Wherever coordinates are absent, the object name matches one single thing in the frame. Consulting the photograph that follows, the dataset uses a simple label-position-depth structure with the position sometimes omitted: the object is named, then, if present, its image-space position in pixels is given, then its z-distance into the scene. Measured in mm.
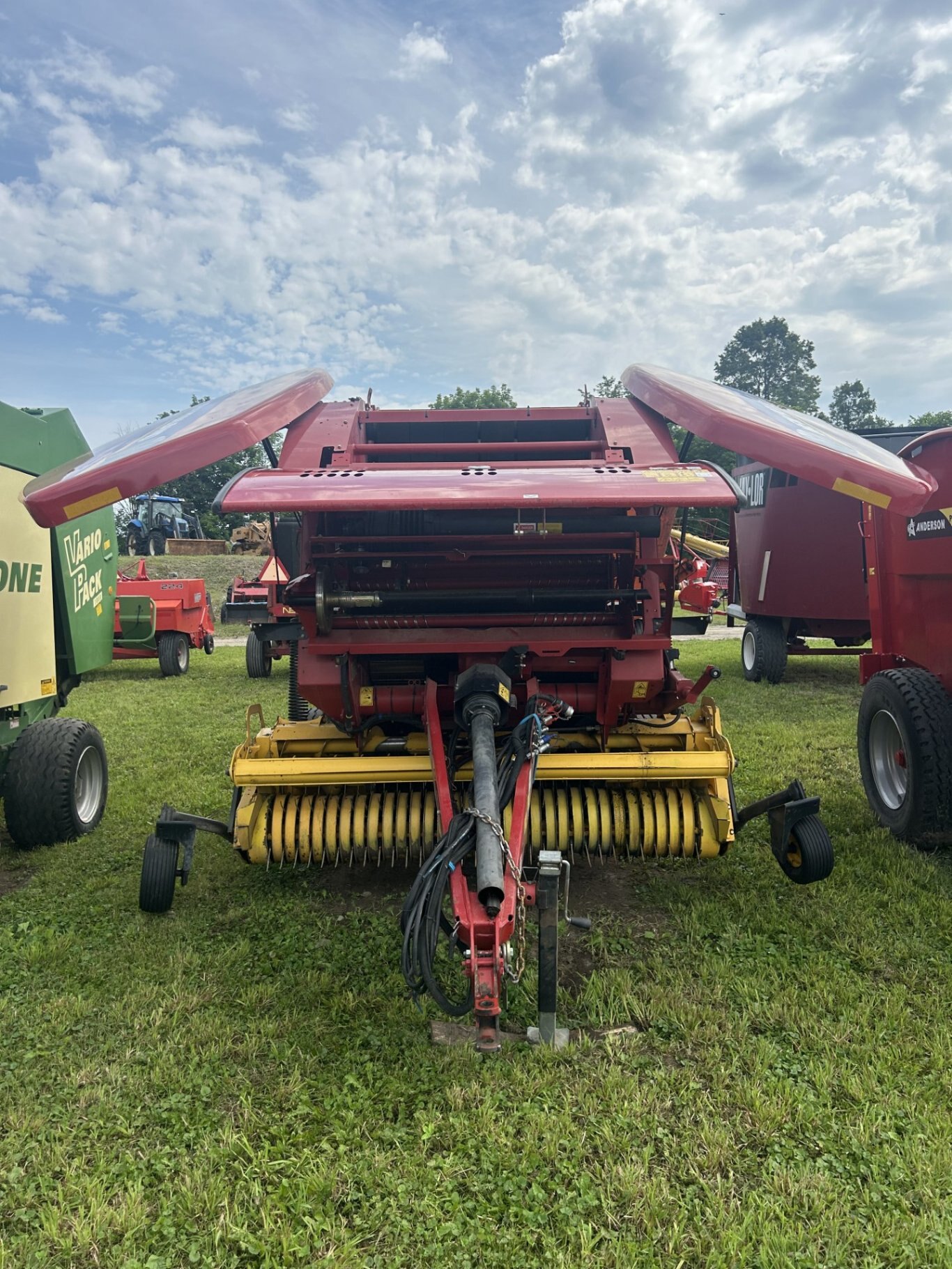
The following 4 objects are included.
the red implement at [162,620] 9977
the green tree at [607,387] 51719
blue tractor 26422
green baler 4027
